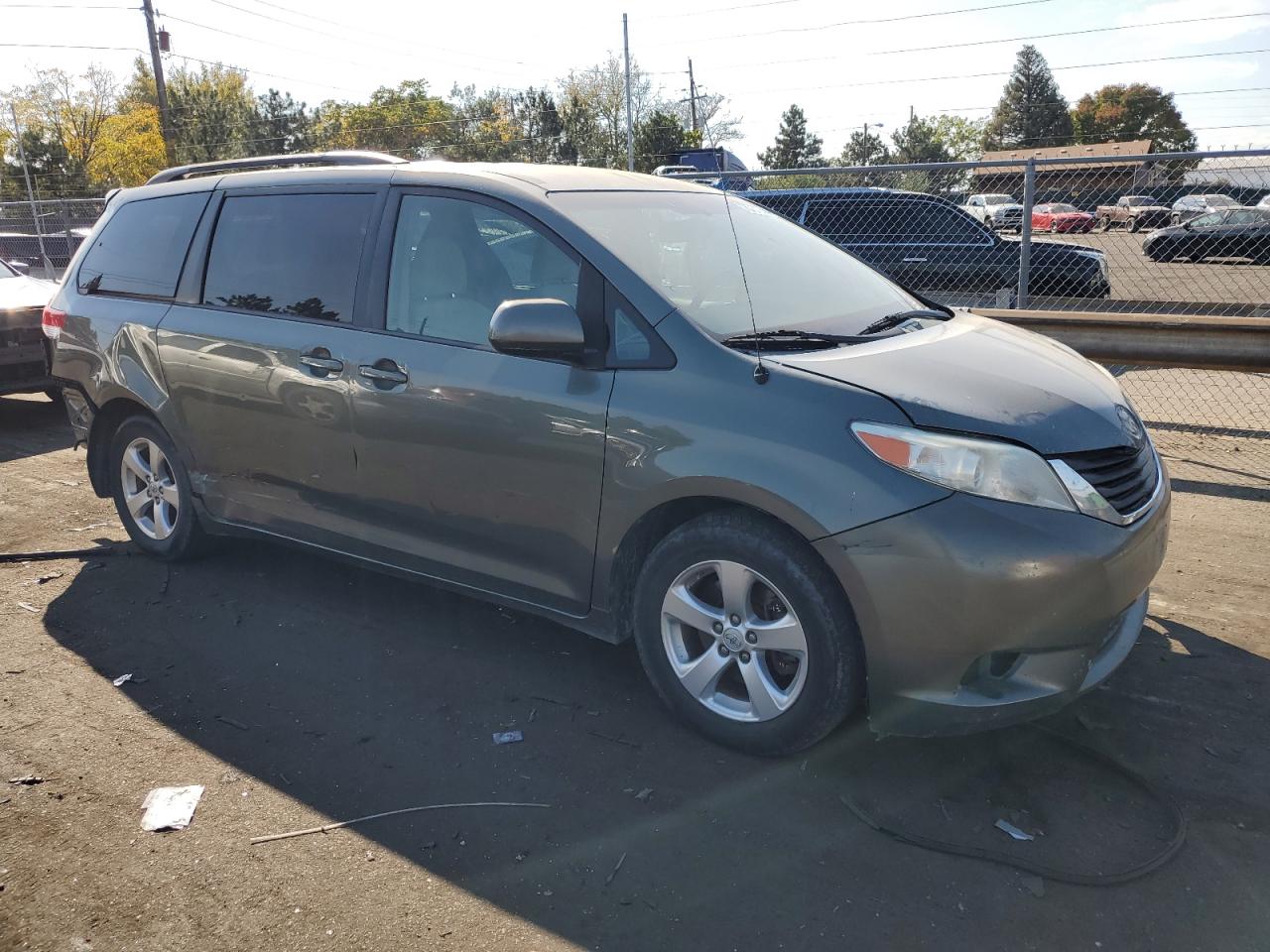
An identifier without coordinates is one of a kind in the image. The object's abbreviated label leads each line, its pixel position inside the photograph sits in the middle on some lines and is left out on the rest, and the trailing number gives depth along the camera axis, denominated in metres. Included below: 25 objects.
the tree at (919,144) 77.56
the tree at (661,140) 48.16
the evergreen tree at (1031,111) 92.44
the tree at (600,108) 56.44
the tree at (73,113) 68.81
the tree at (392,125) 65.94
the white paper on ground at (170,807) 2.95
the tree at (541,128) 54.78
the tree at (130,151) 61.16
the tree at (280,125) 67.62
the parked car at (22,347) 8.37
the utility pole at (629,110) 40.51
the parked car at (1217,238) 8.93
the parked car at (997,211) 9.62
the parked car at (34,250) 19.72
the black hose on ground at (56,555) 5.19
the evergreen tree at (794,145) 81.00
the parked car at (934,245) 9.95
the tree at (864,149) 74.56
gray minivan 2.86
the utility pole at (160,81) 34.72
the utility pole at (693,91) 69.44
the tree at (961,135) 92.75
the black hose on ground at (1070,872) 2.63
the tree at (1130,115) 92.19
